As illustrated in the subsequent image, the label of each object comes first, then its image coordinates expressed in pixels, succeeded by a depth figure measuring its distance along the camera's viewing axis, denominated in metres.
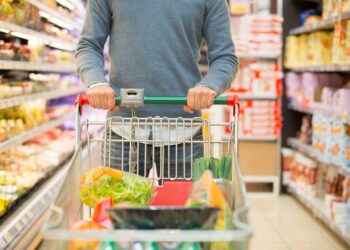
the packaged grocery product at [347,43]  3.98
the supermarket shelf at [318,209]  3.99
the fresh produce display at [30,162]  3.51
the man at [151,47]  2.20
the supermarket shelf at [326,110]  3.94
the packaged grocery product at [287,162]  5.71
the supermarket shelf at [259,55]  5.66
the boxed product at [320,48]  4.85
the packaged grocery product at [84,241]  1.35
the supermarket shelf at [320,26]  4.06
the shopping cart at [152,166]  1.20
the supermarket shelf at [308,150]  3.95
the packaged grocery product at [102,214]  1.48
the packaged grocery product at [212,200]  1.43
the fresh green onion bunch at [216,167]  1.75
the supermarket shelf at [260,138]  5.71
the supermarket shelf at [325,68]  4.00
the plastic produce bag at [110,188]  1.65
